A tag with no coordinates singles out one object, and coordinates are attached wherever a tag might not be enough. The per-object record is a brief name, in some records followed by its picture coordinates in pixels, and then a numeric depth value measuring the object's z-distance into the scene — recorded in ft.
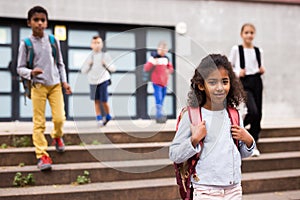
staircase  14.51
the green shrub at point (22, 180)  14.89
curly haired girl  7.64
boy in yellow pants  14.80
